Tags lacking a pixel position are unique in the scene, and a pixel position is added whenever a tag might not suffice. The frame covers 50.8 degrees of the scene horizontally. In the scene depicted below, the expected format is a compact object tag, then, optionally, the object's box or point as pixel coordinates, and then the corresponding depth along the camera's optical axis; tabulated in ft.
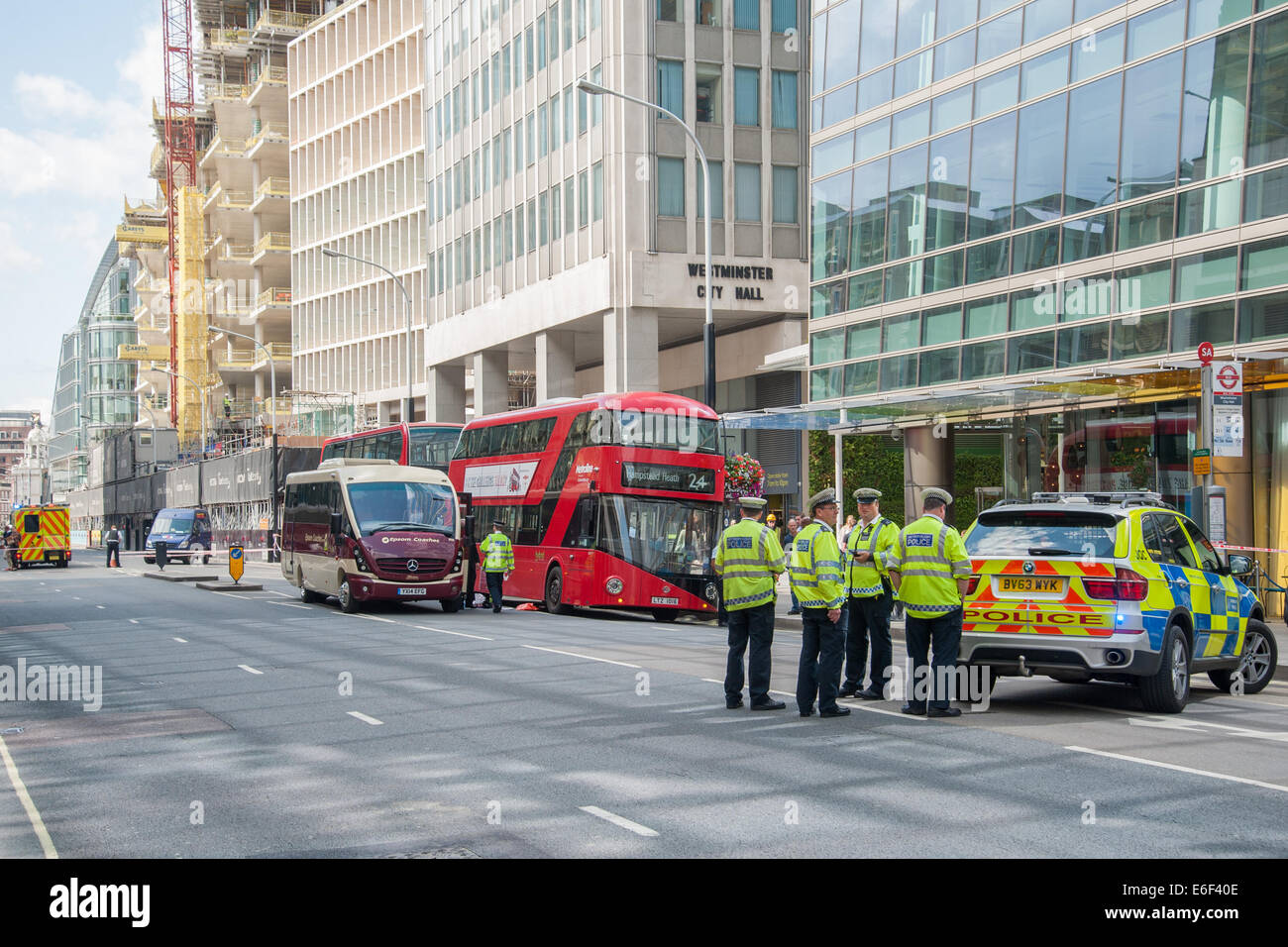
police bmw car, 36.45
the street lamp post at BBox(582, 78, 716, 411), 90.38
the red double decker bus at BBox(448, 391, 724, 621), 83.30
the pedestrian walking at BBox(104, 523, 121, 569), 196.85
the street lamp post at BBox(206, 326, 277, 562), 167.22
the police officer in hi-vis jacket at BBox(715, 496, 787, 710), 38.47
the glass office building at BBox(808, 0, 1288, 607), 70.38
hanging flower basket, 94.12
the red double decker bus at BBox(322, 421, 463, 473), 113.29
